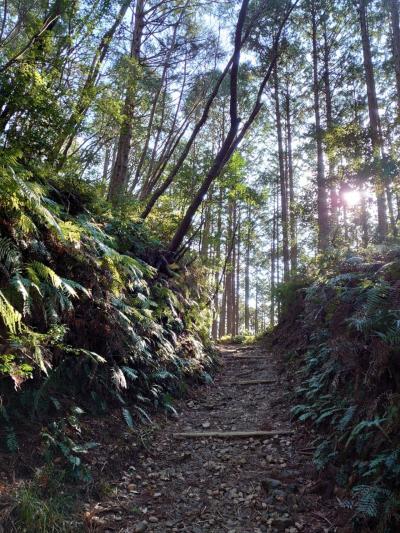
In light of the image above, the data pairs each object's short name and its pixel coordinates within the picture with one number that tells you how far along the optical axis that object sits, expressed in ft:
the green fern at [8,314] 10.79
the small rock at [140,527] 10.85
